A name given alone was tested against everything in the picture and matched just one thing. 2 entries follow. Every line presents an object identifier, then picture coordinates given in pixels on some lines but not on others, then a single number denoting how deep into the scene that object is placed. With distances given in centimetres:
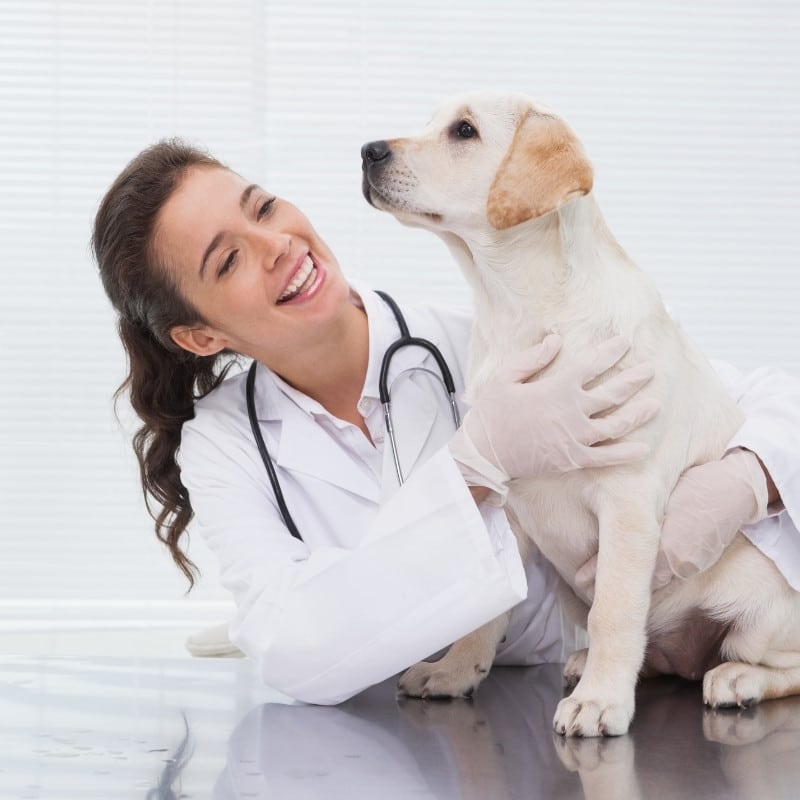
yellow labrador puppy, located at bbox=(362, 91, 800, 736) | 127
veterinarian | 125
